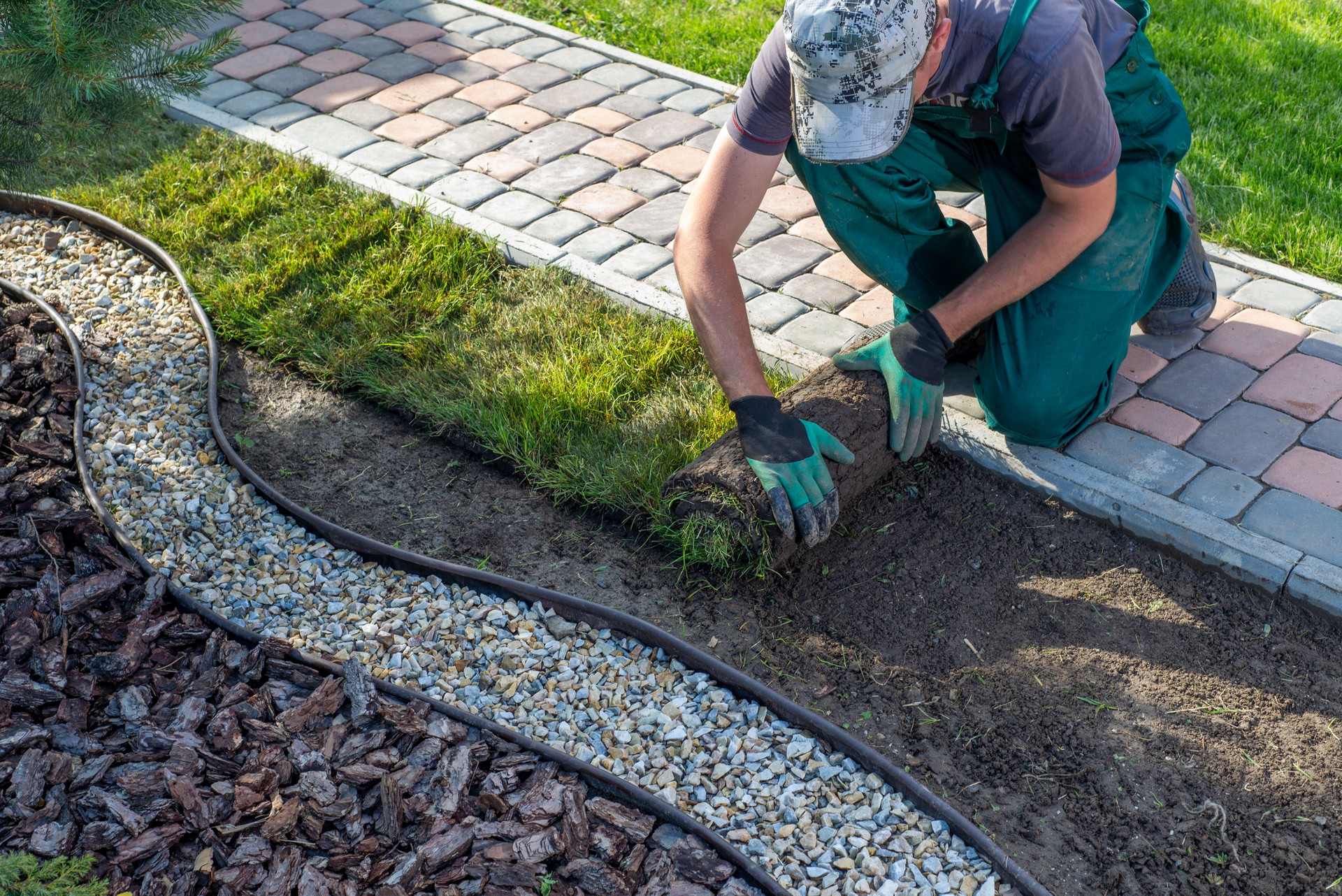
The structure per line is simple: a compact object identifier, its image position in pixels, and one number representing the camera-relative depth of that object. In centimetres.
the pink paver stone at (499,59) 616
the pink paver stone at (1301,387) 376
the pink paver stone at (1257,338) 399
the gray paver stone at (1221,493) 340
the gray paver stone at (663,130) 545
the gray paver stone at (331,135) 542
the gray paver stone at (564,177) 511
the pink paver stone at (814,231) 474
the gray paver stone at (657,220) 479
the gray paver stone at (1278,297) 423
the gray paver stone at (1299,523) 327
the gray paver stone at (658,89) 586
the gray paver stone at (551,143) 537
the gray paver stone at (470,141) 538
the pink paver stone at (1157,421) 369
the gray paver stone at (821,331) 414
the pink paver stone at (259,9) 665
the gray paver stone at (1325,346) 398
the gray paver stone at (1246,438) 358
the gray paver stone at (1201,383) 380
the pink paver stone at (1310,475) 344
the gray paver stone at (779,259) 453
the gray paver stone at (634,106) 570
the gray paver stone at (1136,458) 352
